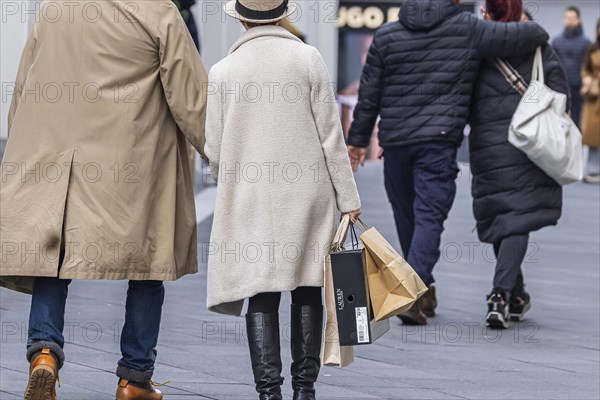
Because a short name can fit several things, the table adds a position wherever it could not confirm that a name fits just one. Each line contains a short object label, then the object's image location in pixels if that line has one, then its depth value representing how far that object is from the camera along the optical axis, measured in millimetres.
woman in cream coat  10024
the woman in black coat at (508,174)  14819
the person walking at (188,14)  20258
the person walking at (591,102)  35001
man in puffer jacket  14669
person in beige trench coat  10099
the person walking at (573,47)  38508
